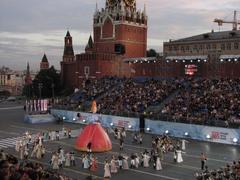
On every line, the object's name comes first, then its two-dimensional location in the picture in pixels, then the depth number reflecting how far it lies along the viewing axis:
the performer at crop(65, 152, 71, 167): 31.61
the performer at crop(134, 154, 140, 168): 31.36
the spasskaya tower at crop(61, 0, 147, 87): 90.38
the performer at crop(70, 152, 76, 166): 31.90
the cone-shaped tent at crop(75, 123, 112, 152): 36.94
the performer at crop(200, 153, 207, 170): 30.36
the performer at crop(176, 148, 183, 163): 32.97
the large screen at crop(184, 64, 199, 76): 66.94
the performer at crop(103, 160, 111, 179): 28.29
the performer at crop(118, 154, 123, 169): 31.00
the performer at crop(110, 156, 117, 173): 29.64
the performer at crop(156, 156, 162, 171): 30.80
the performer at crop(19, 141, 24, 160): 34.28
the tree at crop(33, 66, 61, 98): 102.38
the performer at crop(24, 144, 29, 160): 34.25
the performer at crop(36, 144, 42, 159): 34.38
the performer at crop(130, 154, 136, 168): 31.20
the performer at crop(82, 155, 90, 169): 30.91
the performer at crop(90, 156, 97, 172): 30.22
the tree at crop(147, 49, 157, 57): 125.25
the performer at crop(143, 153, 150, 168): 31.63
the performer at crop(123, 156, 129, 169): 30.73
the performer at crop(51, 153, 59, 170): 30.66
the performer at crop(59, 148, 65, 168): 31.39
